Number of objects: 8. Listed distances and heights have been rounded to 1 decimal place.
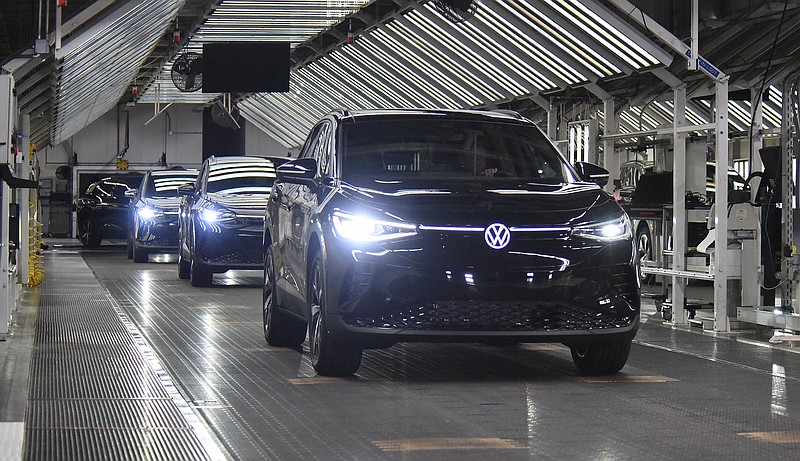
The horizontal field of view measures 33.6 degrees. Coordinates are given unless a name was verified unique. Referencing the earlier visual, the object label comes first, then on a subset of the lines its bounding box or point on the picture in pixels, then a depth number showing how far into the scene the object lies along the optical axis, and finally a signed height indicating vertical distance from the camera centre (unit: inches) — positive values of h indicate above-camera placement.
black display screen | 1000.2 +129.3
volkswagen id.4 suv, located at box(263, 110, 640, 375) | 289.1 -5.9
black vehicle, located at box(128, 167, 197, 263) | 894.4 +15.9
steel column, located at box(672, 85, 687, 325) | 486.9 +8.4
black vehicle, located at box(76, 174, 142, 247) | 1199.6 +19.2
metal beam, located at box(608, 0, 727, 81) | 466.6 +77.6
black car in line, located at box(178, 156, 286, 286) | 637.3 +7.4
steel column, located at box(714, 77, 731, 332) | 457.1 +8.0
